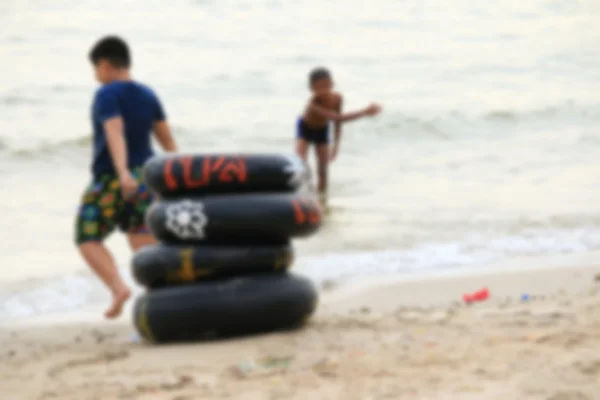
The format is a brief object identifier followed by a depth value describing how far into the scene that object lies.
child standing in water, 22.95
